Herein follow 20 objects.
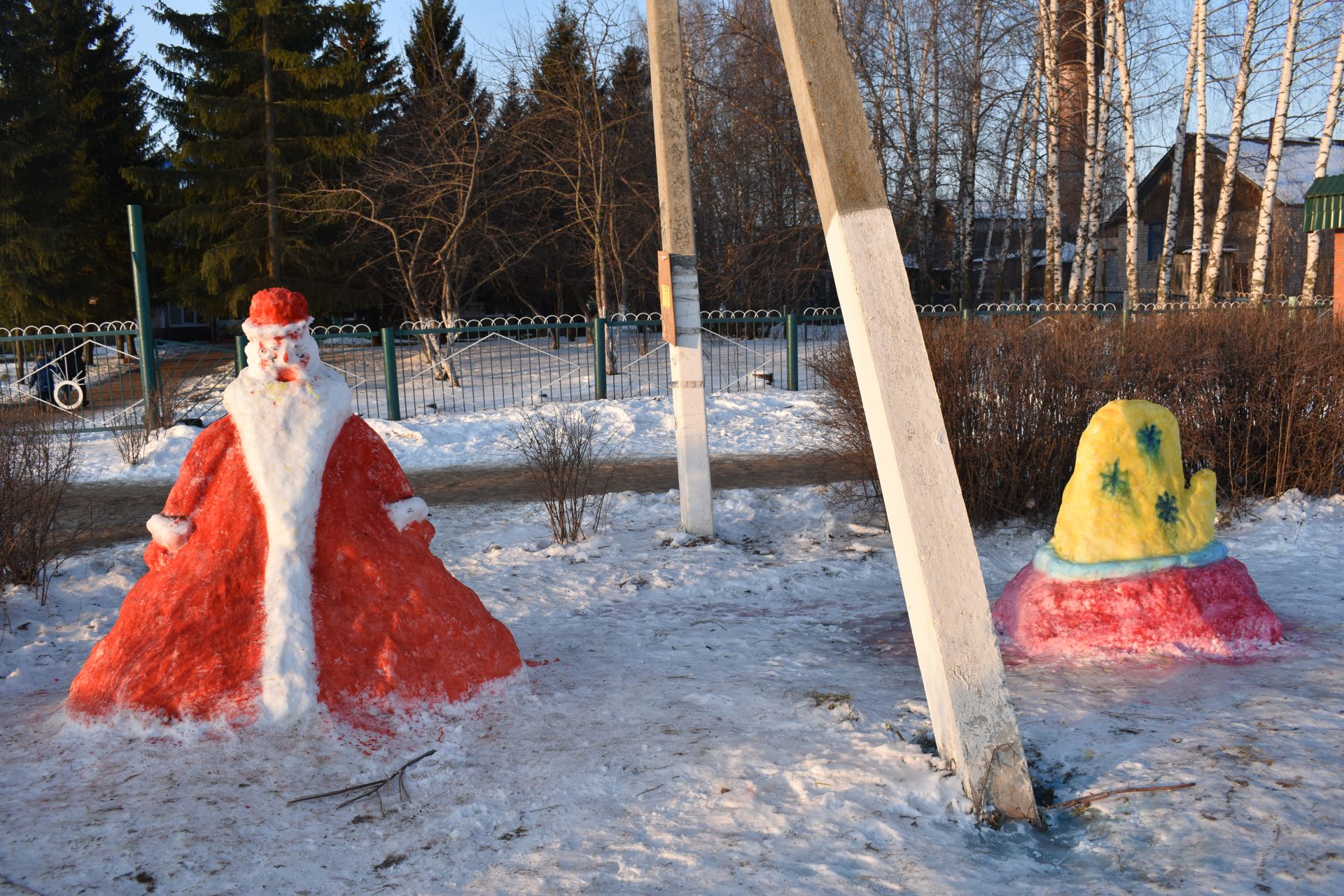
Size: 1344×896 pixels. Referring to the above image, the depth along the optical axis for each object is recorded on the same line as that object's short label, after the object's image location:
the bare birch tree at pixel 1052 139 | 16.45
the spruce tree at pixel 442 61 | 17.75
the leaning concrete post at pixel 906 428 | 2.88
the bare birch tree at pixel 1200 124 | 15.25
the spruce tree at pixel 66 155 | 20.62
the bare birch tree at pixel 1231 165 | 15.28
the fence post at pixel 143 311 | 11.26
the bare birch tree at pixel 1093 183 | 16.88
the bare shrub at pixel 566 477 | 6.56
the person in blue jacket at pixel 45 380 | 14.48
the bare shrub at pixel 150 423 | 10.12
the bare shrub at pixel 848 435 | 6.89
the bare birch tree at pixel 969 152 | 19.45
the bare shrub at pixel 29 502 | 5.22
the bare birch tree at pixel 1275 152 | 14.51
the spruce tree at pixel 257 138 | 22.12
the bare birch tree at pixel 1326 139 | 14.27
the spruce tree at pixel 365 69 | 22.38
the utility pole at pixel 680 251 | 6.10
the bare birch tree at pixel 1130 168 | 15.37
